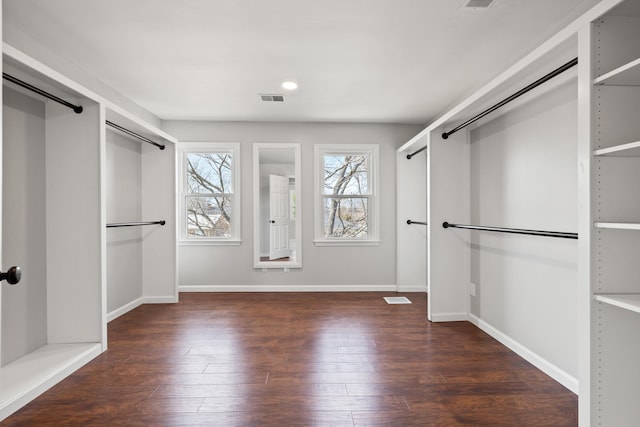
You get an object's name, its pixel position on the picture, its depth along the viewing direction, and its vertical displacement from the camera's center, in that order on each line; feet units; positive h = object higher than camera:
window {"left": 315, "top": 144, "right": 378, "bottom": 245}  16.47 +0.78
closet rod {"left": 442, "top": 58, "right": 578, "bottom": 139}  5.76 +2.37
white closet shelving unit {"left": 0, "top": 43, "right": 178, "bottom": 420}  8.76 -0.43
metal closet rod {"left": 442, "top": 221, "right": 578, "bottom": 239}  6.20 -0.47
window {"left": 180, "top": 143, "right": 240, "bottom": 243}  16.25 +0.82
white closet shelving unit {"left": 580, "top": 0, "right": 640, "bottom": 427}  5.00 -0.47
